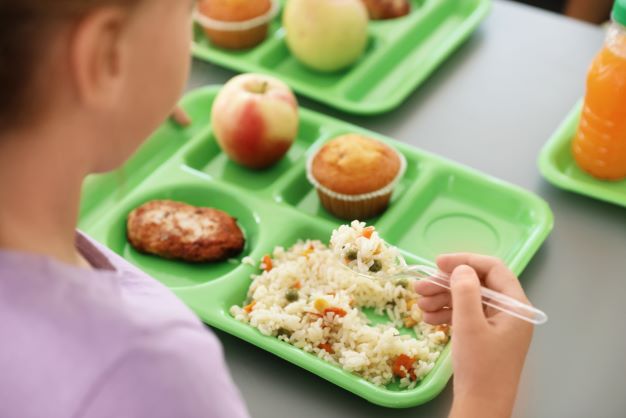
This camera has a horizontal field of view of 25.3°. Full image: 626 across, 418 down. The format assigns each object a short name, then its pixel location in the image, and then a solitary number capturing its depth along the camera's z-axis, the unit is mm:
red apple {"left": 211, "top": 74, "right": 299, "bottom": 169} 1064
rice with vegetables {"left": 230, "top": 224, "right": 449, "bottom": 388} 924
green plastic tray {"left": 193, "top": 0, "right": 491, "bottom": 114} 1152
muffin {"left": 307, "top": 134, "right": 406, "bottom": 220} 1032
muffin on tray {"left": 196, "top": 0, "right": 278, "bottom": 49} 1187
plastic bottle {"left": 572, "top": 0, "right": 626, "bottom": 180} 1010
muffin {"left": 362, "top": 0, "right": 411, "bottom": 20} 1224
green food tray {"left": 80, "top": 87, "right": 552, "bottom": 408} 1009
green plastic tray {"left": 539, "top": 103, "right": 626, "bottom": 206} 1053
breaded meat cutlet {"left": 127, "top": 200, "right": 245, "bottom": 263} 1009
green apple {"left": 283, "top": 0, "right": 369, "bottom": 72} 1154
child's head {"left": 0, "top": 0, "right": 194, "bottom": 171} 582
